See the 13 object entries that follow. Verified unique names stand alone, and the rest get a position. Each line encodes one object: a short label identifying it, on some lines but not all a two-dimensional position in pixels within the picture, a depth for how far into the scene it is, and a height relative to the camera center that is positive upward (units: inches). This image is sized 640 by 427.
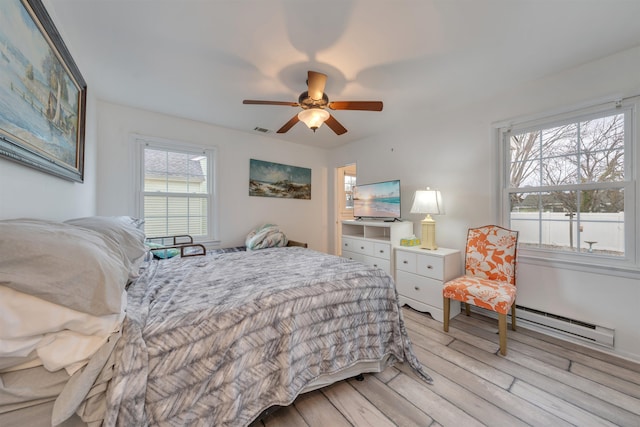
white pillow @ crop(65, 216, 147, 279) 51.9 -4.7
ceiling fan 79.0 +39.9
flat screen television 134.0 +9.3
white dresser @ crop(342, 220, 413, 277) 123.3 -14.8
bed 30.0 -22.0
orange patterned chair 77.4 -24.4
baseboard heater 77.1 -40.0
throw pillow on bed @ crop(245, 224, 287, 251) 137.7 -14.1
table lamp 110.1 +3.1
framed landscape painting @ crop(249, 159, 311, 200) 154.3 +24.6
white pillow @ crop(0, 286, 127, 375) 27.5 -15.8
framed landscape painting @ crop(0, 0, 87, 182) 38.5 +25.2
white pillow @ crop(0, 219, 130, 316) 28.6 -7.2
